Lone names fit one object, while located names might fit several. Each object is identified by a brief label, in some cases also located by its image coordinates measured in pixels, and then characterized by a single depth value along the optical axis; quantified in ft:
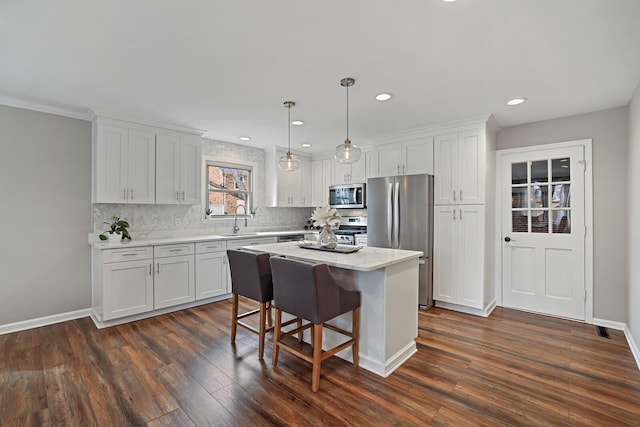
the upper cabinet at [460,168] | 12.23
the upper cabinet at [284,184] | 17.93
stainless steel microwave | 17.28
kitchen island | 7.91
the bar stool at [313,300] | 7.18
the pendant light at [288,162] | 10.46
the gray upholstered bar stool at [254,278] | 8.86
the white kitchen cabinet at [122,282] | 11.07
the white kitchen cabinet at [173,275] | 12.30
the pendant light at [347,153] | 9.20
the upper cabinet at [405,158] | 13.53
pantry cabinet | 12.26
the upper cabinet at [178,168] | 13.24
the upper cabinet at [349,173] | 17.49
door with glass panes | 11.78
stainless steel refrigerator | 13.17
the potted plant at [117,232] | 11.80
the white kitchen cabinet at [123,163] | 11.72
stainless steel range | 16.65
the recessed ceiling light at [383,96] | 9.77
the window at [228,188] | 16.35
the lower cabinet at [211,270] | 13.55
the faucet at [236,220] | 16.33
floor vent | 10.44
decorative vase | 10.00
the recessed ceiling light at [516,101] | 10.16
